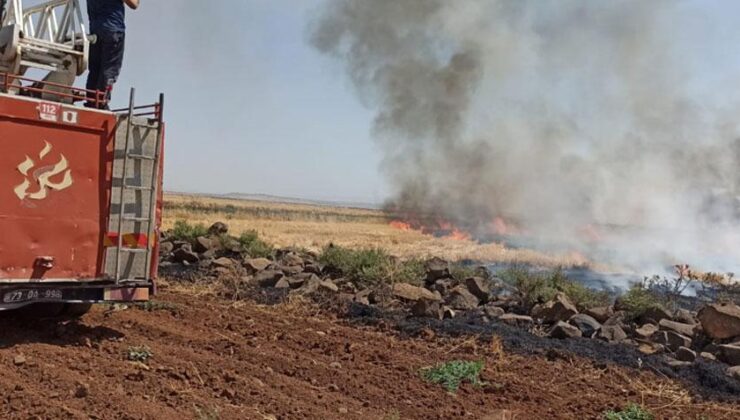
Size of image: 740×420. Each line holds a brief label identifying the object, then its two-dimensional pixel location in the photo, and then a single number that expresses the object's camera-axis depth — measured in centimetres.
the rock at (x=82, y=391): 559
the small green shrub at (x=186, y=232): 1953
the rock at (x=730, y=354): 846
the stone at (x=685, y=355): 846
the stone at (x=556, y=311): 1067
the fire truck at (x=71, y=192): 673
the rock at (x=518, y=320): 1048
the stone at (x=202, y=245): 1734
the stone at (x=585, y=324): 1005
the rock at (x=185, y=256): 1619
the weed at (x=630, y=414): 620
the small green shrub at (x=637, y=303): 1112
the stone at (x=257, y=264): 1441
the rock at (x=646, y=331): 982
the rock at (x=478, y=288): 1235
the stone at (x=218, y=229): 2004
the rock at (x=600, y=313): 1085
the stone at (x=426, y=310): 1048
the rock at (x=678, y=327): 978
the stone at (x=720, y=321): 923
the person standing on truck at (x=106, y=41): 843
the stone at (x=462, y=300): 1157
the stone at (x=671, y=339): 917
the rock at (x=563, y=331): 959
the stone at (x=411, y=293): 1164
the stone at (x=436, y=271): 1409
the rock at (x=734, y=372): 772
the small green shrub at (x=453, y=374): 695
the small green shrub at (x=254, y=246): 1698
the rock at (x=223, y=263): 1460
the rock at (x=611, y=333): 961
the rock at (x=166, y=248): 1753
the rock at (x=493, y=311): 1092
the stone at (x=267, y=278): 1305
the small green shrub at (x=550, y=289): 1204
